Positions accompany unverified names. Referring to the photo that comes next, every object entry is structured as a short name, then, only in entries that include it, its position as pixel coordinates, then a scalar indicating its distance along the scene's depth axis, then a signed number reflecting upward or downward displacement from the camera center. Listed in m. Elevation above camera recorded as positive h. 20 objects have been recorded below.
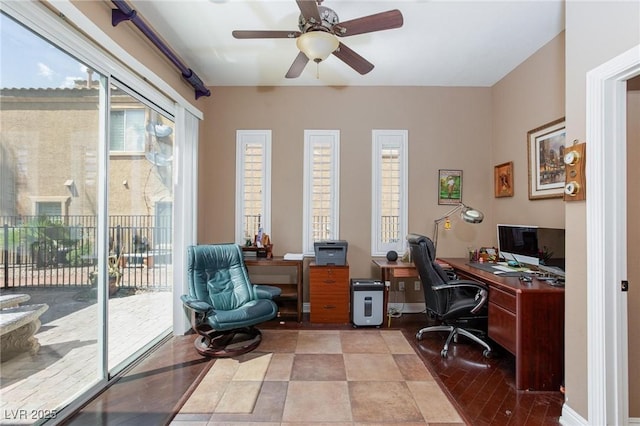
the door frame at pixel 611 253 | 1.70 -0.21
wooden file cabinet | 3.54 -0.92
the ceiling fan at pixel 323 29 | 1.98 +1.31
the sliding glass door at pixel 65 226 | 1.64 -0.07
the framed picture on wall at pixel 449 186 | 4.01 +0.41
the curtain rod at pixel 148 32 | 2.06 +1.46
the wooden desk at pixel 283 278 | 3.59 -0.83
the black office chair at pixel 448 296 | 2.76 -0.78
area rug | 1.97 -1.32
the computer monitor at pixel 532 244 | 2.54 -0.27
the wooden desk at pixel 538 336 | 2.24 -0.90
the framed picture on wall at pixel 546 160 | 2.80 +0.57
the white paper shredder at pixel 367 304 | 3.47 -1.03
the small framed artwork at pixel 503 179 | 3.56 +0.46
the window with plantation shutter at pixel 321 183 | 4.01 +0.45
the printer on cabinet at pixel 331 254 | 3.59 -0.46
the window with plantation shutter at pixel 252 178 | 4.00 +0.51
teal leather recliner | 2.73 -0.85
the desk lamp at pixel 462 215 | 3.35 -0.01
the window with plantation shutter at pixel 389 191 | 4.00 +0.34
